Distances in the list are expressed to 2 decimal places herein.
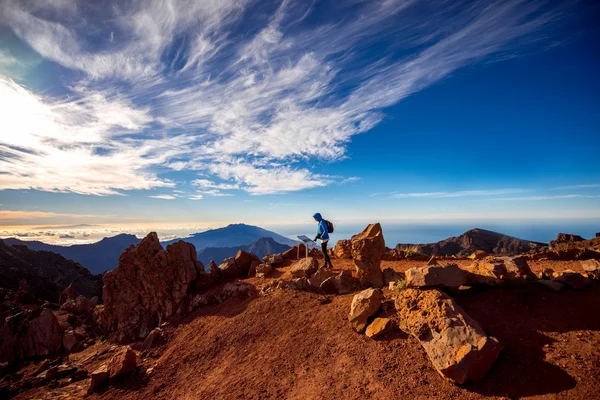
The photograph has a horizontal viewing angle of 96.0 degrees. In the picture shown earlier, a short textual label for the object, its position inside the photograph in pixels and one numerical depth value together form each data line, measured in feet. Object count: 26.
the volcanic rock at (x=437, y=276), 23.17
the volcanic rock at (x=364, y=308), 24.13
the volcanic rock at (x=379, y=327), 22.39
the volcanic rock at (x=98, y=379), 29.40
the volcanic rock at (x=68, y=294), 88.03
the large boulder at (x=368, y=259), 32.32
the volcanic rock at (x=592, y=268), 24.50
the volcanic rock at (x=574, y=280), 23.39
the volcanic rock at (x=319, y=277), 34.10
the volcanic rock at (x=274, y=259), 48.88
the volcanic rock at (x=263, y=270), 43.86
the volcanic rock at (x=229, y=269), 46.90
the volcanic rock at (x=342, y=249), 51.11
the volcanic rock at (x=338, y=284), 32.42
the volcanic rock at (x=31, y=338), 51.80
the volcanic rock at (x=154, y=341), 35.27
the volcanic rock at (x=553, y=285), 23.26
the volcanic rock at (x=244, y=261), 48.32
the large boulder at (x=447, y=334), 16.83
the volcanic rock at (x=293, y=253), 53.28
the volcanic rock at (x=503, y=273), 24.25
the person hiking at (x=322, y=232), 40.06
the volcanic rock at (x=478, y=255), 44.21
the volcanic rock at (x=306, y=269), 37.29
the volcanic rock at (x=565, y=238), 65.98
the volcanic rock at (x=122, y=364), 29.43
